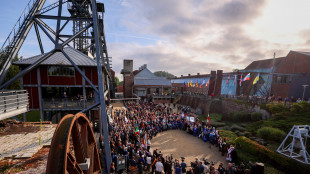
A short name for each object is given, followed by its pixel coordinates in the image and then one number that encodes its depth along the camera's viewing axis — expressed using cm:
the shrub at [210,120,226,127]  2060
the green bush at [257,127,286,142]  1310
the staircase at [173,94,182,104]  4256
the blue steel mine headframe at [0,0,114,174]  254
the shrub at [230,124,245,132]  1802
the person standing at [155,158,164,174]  874
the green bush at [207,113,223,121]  2453
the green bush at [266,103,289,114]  1816
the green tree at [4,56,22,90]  2372
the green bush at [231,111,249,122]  2196
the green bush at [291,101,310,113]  1631
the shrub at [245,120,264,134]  1692
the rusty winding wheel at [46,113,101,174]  242
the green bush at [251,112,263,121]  2019
